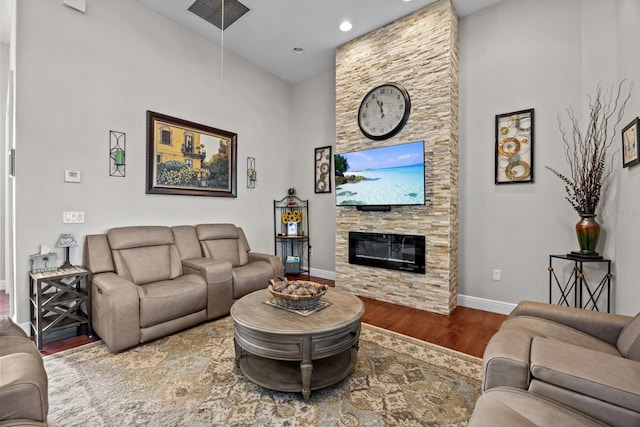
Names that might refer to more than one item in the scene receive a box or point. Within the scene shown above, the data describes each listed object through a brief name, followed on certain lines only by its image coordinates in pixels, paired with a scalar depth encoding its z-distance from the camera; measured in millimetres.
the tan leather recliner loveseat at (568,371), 1017
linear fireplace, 3426
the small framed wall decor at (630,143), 2014
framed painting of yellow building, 3389
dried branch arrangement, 2529
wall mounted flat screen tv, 3369
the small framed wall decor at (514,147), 3035
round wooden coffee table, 1685
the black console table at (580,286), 2514
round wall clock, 3504
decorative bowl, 1966
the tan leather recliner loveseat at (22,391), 978
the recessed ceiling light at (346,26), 3549
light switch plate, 2744
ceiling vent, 3245
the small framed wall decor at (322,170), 4738
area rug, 1587
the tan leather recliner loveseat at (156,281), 2314
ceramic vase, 2477
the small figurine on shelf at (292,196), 5039
